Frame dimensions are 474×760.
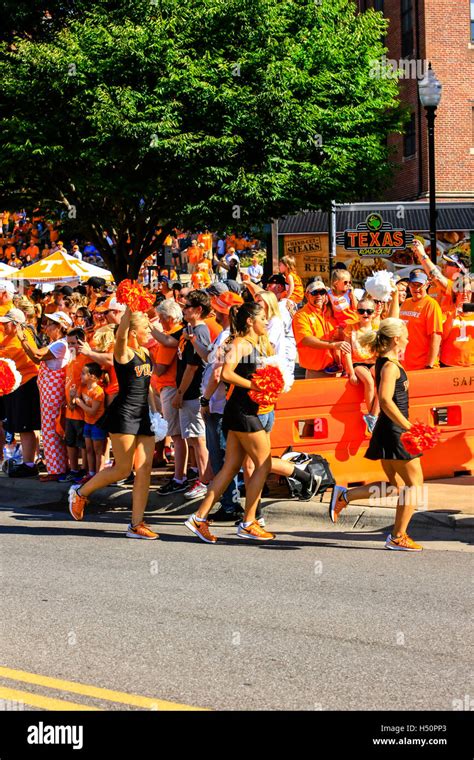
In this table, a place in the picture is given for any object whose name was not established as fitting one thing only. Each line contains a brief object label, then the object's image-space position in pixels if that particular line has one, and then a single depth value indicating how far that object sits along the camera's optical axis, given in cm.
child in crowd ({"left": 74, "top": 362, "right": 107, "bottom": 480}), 1081
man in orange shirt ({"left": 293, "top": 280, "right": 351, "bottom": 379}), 1098
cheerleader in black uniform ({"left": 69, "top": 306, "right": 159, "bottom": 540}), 912
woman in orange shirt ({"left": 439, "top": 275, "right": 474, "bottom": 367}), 1130
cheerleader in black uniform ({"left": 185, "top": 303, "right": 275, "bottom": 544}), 877
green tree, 2578
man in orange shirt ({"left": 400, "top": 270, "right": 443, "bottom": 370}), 1102
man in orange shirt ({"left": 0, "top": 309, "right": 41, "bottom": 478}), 1224
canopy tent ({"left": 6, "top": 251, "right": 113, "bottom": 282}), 2553
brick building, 3769
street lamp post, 1865
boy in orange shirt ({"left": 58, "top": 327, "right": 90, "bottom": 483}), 1120
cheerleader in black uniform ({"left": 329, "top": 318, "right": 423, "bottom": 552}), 855
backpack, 960
